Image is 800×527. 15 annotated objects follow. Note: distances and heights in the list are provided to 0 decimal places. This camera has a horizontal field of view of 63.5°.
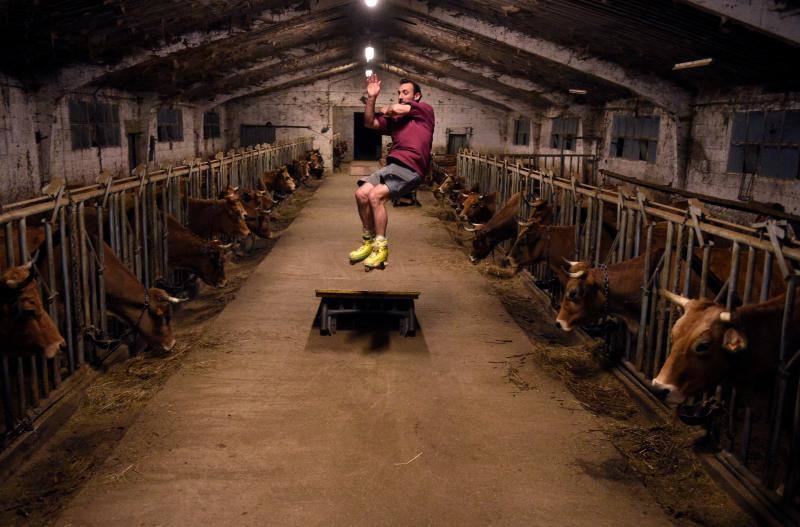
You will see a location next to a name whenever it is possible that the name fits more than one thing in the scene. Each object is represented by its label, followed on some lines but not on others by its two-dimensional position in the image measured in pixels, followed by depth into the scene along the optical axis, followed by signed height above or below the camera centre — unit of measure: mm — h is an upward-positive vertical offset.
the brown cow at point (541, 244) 8078 -1133
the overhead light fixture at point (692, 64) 11686 +1695
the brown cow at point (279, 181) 17359 -921
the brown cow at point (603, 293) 5777 -1233
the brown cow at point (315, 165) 25622 -701
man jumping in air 6363 -163
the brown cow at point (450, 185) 17195 -905
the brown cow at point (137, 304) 6129 -1506
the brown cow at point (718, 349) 3674 -1095
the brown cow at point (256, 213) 12430 -1260
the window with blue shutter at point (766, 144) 11609 +262
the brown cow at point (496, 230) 10109 -1221
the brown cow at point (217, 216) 9781 -1057
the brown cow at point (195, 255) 8383 -1410
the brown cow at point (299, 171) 21775 -792
